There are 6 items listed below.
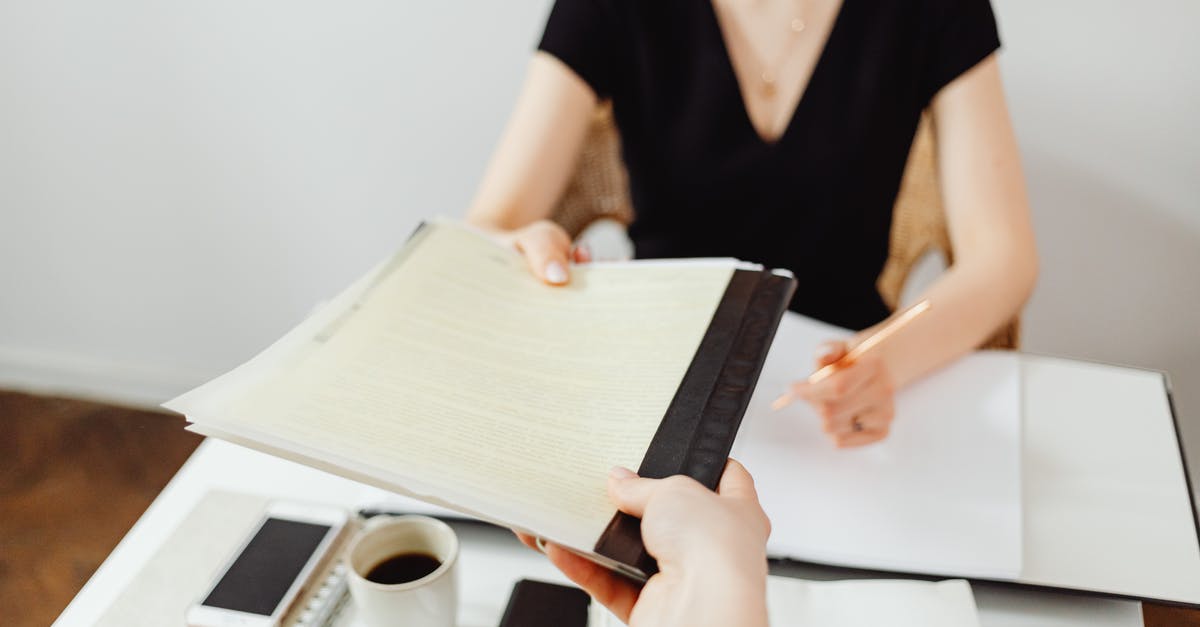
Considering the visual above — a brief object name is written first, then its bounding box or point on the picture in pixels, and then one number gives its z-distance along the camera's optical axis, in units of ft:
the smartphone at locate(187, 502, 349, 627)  2.09
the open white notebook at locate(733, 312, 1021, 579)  2.27
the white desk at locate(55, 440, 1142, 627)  2.23
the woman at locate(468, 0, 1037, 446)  3.51
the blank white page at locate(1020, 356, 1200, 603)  2.27
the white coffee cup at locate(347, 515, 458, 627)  1.99
